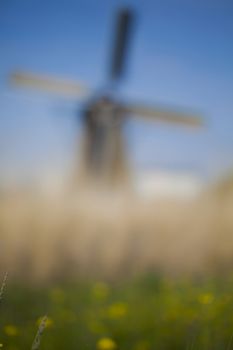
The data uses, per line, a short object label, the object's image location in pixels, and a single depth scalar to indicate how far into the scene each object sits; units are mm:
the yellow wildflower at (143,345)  2810
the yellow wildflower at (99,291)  3488
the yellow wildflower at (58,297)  3710
